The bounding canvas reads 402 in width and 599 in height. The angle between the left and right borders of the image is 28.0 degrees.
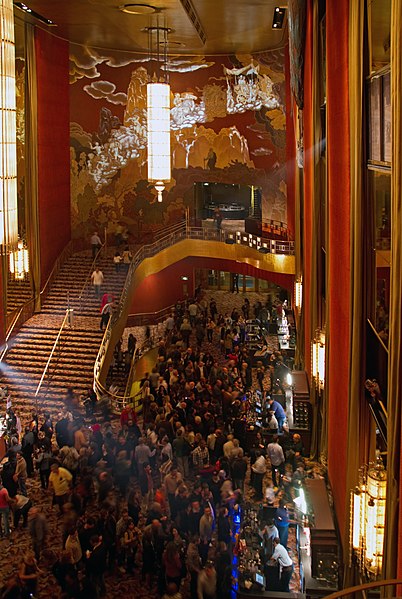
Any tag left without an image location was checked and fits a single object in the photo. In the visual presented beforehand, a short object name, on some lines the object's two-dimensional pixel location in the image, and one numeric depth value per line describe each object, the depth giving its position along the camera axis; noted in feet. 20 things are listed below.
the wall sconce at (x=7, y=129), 25.58
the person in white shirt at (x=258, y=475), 39.86
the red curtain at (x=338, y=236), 29.40
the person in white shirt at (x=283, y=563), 30.32
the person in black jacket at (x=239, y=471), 39.42
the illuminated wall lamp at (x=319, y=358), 38.30
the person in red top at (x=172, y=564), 30.22
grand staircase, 57.00
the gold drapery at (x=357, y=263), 24.66
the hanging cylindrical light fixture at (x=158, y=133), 60.34
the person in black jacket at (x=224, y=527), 32.60
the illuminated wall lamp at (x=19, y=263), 60.29
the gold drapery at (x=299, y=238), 56.90
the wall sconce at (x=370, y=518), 18.61
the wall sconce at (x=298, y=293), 58.44
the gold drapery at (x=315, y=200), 41.19
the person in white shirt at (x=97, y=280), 68.49
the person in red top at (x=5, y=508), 36.17
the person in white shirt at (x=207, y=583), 28.73
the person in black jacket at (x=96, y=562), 30.04
